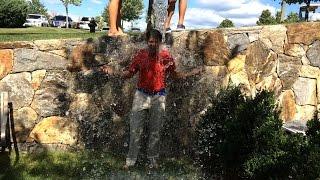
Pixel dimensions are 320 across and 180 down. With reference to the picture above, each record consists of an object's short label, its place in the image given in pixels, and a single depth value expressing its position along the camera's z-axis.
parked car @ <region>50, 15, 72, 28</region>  37.45
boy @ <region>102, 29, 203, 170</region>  4.17
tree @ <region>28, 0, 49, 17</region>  66.95
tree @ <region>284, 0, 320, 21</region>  13.75
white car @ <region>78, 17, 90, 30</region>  37.00
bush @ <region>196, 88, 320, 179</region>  2.89
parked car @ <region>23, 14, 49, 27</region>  35.10
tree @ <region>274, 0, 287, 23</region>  19.03
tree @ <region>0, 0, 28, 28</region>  19.45
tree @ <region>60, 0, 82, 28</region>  38.15
